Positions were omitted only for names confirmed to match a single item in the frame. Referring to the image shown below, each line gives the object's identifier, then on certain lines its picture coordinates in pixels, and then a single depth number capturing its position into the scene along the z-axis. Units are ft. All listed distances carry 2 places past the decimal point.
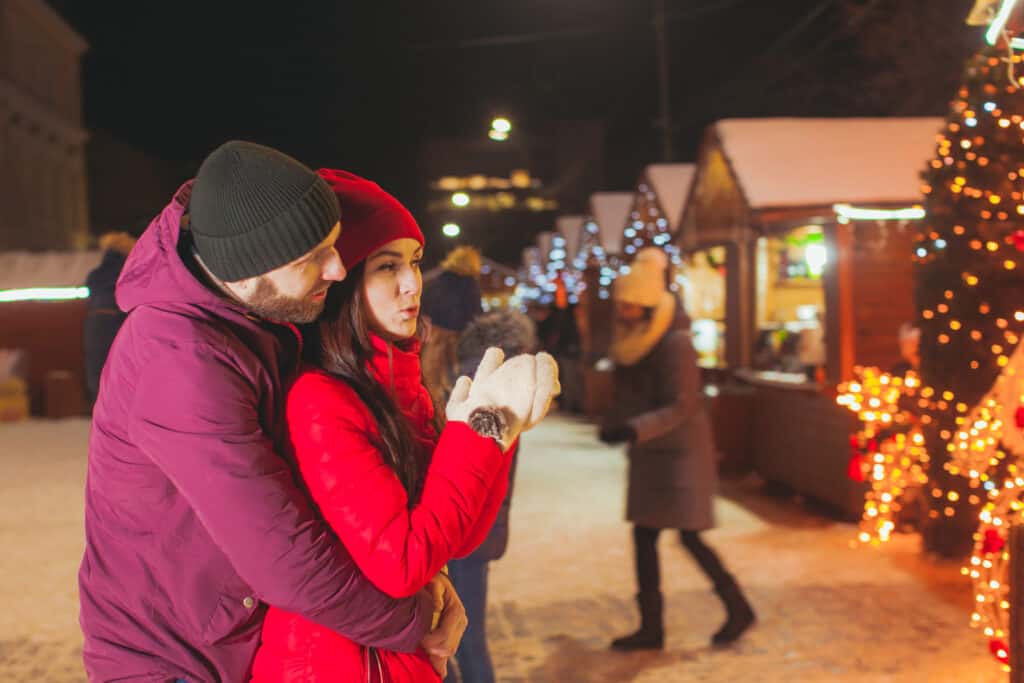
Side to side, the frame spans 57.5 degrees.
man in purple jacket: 4.77
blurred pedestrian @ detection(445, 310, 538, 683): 11.41
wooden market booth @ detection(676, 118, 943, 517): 25.41
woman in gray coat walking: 15.37
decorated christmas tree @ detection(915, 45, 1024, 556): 16.47
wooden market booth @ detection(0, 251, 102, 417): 55.42
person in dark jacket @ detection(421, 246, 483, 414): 12.74
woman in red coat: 5.09
